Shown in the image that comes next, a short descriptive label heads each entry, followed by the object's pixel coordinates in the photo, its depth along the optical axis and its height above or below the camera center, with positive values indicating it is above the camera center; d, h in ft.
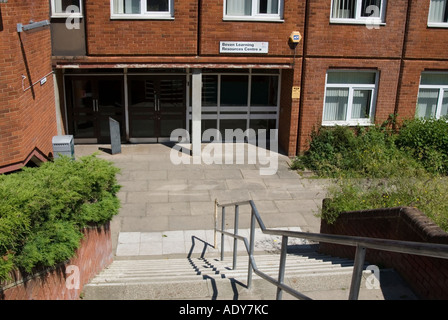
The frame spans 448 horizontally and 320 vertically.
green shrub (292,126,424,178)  39.86 -10.88
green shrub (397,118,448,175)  40.11 -10.26
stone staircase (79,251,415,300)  14.92 -9.36
